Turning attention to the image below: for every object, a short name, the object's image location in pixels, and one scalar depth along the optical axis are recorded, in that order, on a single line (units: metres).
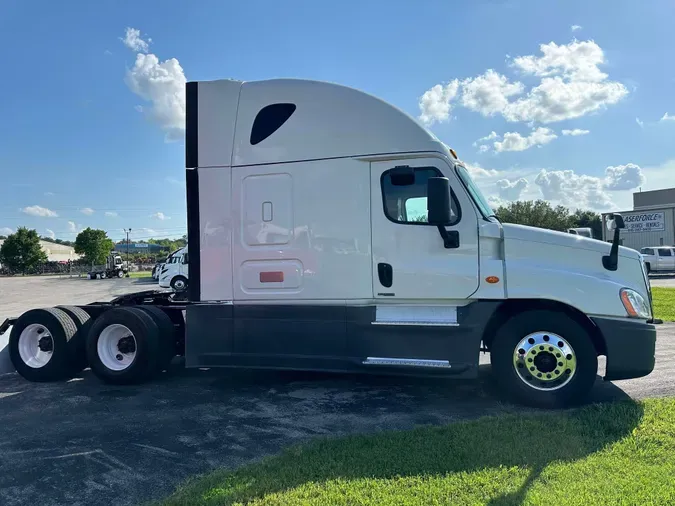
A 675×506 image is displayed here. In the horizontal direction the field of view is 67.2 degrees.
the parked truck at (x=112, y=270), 50.76
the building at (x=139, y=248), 134.38
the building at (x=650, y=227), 39.56
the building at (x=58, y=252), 122.96
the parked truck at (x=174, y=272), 21.83
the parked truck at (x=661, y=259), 30.20
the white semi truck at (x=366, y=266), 5.34
